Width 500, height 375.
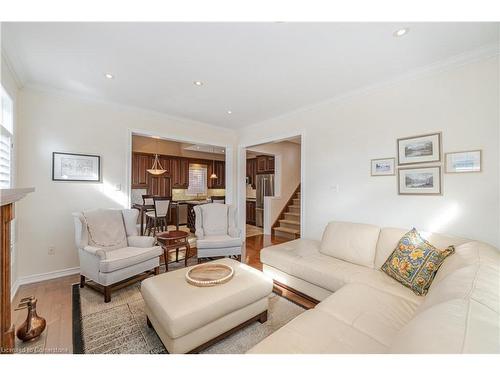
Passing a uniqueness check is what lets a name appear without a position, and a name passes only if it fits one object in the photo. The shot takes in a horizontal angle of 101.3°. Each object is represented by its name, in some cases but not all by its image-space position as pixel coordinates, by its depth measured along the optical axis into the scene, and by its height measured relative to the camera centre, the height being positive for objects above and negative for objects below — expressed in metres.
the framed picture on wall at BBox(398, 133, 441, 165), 2.22 +0.44
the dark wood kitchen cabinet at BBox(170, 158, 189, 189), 7.15 +0.52
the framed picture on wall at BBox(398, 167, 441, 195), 2.22 +0.08
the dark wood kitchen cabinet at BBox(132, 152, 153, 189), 6.42 +0.57
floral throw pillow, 1.65 -0.64
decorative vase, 1.57 -1.09
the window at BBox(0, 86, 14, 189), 2.12 +0.53
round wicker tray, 1.69 -0.80
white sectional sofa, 0.70 -0.81
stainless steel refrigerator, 6.29 -0.12
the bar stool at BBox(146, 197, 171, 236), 5.16 -0.69
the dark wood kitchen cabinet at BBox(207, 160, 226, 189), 8.28 +0.58
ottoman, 1.37 -0.88
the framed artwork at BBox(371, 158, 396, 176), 2.53 +0.27
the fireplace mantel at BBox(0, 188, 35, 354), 1.12 -0.45
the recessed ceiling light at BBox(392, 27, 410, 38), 1.71 +1.32
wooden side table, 3.02 -0.80
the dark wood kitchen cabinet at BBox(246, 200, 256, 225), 7.18 -0.87
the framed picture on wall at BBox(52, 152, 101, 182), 2.85 +0.29
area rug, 1.56 -1.23
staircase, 5.26 -0.90
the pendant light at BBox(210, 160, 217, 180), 8.15 +0.49
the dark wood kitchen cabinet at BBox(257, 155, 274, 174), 6.57 +0.78
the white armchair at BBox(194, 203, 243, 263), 3.28 -0.79
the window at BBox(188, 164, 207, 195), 7.76 +0.32
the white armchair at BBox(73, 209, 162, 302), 2.25 -0.78
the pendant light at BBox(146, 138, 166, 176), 6.07 +0.60
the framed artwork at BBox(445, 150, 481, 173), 1.99 +0.27
